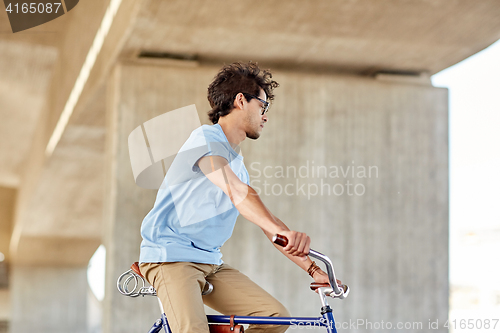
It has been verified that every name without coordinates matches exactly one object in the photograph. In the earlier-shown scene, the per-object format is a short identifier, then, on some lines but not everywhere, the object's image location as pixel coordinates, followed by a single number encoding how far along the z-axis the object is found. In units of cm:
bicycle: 452
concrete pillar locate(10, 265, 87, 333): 4472
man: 454
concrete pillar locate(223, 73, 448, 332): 1383
